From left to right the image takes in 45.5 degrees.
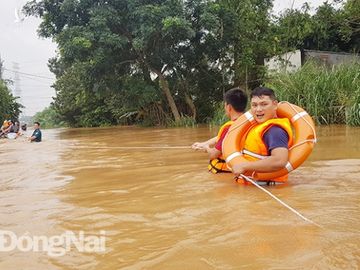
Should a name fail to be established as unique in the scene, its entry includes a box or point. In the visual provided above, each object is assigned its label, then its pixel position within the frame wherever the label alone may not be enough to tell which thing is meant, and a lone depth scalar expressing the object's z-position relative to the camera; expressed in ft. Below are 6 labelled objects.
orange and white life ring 11.62
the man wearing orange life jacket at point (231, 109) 13.67
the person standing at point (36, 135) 41.99
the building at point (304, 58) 54.90
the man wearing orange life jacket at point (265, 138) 11.08
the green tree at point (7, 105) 89.04
